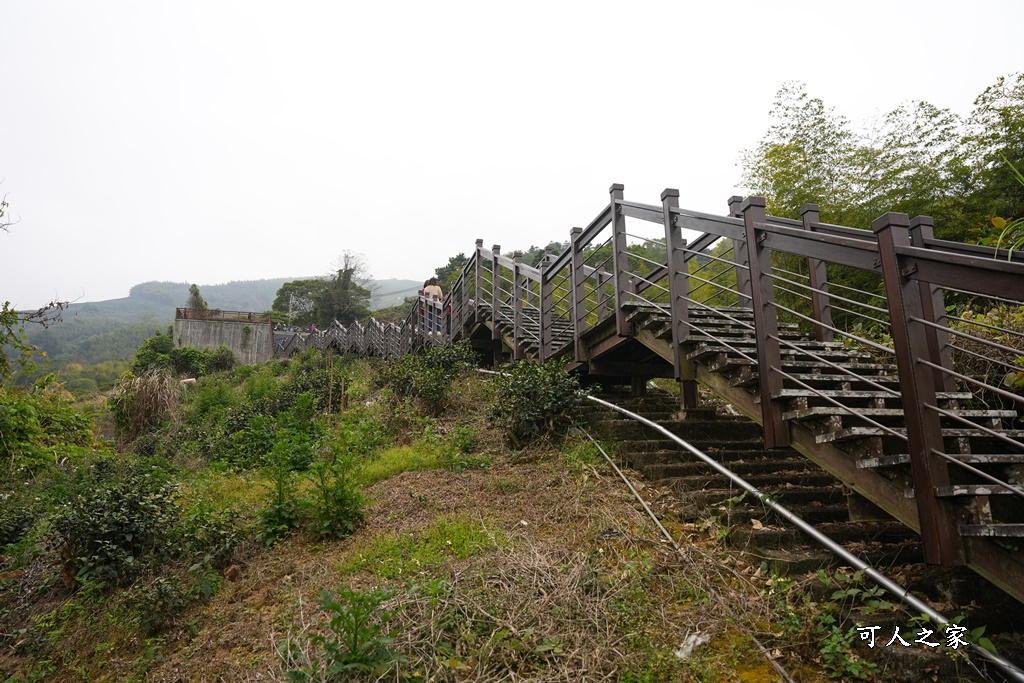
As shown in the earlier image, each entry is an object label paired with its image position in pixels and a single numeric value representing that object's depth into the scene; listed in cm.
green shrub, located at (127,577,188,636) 408
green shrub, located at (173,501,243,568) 489
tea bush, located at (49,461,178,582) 486
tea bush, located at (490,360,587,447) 669
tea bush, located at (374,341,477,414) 898
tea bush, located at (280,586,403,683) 277
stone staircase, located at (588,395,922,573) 378
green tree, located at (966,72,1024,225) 877
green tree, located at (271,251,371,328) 4219
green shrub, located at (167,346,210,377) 2675
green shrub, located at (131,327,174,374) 2619
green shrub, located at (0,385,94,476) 755
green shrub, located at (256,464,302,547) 517
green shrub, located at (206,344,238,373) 2866
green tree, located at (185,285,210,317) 4414
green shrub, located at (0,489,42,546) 656
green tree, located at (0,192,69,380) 712
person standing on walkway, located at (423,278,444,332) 1451
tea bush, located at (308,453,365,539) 507
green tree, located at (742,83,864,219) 1100
